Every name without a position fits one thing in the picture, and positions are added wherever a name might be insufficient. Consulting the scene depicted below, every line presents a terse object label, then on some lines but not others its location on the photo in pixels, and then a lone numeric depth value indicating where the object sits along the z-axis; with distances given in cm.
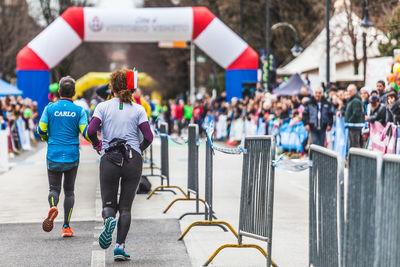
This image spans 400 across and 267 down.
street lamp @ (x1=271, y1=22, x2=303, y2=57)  5854
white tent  6064
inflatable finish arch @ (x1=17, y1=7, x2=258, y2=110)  4522
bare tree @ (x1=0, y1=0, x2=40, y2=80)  8337
